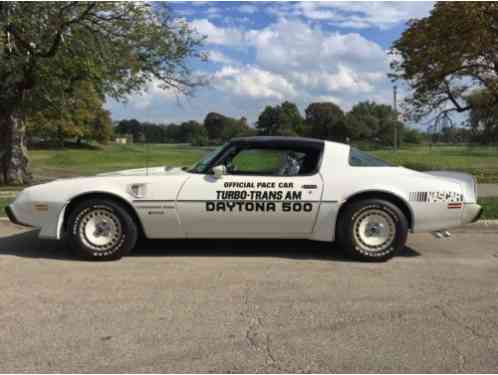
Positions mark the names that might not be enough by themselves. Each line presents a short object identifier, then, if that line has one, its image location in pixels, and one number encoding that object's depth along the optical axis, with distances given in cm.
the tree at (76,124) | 1659
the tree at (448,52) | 1559
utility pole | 2806
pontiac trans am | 544
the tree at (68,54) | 1278
